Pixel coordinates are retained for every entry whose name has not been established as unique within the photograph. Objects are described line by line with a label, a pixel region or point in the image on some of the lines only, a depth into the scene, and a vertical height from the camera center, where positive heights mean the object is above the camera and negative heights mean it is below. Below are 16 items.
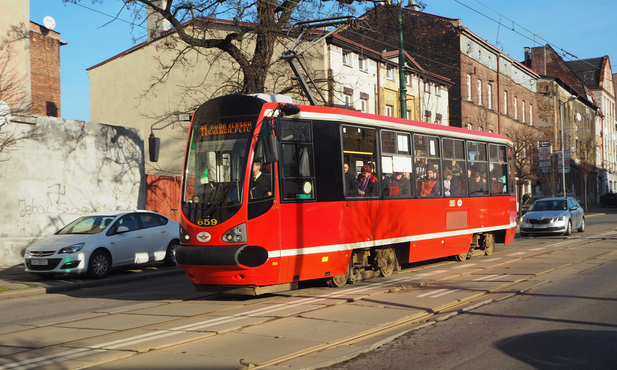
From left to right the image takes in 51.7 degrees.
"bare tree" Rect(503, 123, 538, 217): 38.94 +3.03
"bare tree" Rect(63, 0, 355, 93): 19.33 +5.33
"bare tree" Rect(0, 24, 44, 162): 14.98 +2.78
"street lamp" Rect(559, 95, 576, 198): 42.47 +2.01
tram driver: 9.80 +0.23
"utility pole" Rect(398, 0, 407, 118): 19.83 +3.97
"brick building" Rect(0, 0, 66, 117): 17.08 +4.98
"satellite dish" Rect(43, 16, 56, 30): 33.53 +9.62
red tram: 9.75 +0.03
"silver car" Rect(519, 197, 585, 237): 24.30 -1.02
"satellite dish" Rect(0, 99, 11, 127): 14.41 +2.18
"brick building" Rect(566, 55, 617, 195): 83.25 +11.18
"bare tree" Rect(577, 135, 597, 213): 56.22 +3.18
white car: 14.27 -1.00
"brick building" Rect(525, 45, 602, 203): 61.94 +8.09
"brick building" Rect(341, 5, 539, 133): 44.31 +9.71
